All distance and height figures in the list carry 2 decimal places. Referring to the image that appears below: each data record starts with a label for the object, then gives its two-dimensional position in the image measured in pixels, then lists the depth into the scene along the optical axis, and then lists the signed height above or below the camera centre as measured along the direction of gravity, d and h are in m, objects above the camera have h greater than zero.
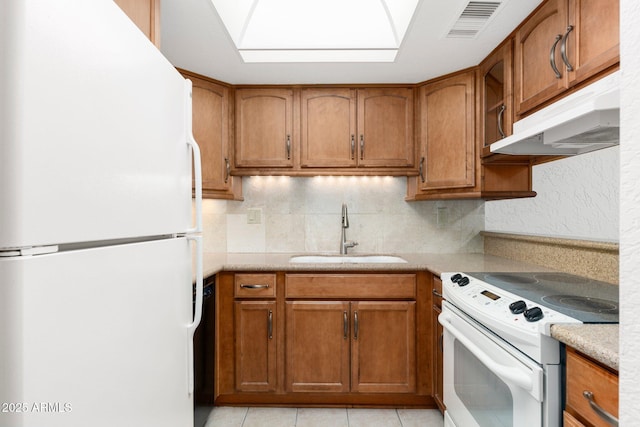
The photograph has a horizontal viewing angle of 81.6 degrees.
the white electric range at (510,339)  1.06 -0.44
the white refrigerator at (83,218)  0.52 -0.01
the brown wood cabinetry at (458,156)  2.29 +0.37
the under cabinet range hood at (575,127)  1.02 +0.27
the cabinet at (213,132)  2.38 +0.54
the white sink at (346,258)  2.71 -0.34
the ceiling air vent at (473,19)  1.67 +0.93
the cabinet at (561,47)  1.30 +0.67
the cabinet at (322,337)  2.24 -0.75
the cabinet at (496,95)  2.00 +0.68
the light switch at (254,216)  2.88 -0.02
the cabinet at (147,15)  1.27 +0.72
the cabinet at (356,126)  2.61 +0.61
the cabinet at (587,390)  0.84 -0.43
